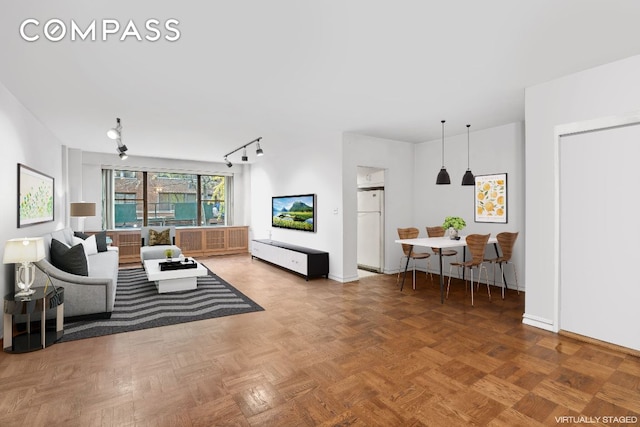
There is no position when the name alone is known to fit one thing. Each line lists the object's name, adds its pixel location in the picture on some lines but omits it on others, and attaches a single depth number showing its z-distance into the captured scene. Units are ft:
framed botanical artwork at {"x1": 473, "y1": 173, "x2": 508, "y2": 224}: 17.84
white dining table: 15.40
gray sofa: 11.91
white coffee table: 16.11
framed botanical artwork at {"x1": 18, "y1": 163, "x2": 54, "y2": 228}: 13.14
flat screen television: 21.85
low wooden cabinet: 25.89
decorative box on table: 16.85
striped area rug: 11.98
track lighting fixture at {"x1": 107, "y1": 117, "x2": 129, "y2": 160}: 15.12
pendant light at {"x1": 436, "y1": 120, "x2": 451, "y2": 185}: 16.46
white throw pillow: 19.07
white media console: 19.69
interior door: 10.09
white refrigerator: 22.00
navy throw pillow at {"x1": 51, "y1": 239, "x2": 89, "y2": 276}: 13.12
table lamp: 10.28
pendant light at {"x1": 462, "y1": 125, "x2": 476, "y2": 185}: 16.71
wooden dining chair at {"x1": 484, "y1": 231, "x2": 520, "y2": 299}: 16.20
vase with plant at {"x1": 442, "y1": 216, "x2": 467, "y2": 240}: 16.98
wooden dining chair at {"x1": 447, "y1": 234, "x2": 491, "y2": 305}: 15.29
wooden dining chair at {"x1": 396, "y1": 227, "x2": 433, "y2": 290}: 18.41
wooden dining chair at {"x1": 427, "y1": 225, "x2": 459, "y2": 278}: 20.06
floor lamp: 21.59
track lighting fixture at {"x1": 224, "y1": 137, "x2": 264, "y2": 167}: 19.38
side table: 10.06
